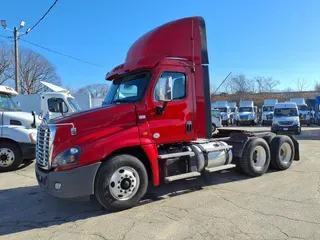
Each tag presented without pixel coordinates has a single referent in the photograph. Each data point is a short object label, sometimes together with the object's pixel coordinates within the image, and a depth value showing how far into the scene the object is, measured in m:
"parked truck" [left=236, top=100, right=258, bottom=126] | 26.27
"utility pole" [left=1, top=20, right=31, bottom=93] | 16.42
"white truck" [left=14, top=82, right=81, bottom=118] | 10.77
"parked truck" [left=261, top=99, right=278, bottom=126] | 25.70
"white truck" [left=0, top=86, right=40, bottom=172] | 6.94
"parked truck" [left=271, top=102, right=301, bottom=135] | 16.73
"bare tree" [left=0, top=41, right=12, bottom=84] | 33.04
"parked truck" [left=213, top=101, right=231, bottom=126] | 27.46
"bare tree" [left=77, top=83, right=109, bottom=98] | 51.09
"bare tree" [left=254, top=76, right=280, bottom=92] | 57.31
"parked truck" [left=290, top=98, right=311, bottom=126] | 24.89
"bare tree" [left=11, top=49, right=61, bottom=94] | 37.86
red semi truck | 3.94
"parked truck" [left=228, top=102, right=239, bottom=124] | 27.74
